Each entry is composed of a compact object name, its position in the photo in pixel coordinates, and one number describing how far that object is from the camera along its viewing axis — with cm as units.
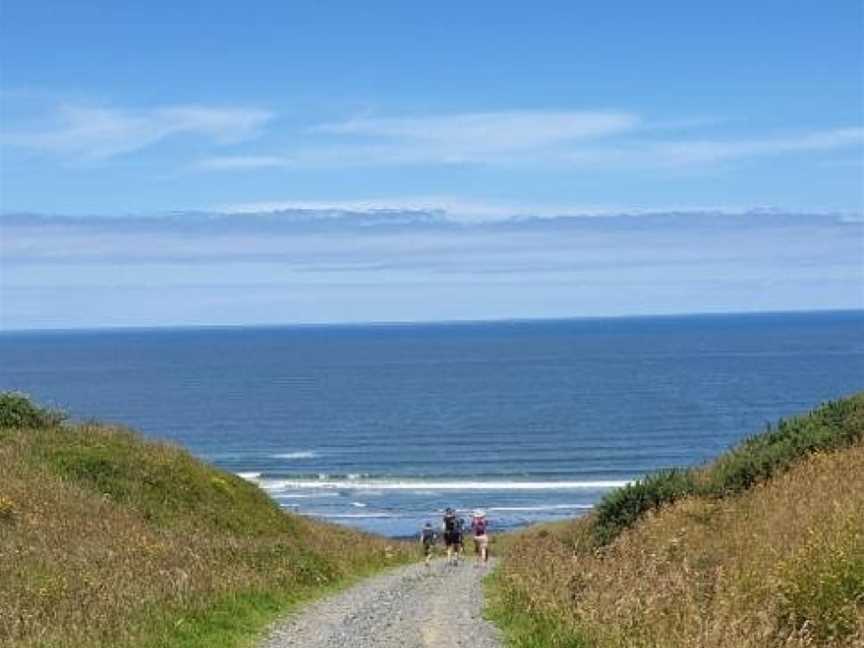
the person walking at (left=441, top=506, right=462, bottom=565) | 3588
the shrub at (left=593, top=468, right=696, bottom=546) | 2991
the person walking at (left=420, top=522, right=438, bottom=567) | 3703
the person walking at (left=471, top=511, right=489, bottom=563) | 3500
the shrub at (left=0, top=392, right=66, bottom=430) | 3791
